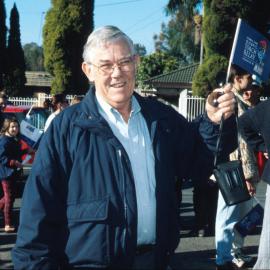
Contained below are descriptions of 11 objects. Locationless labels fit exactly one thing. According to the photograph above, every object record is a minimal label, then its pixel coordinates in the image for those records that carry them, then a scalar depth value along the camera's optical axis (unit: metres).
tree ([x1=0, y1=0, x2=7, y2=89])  31.25
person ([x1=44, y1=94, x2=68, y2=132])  8.91
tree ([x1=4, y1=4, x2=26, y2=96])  30.66
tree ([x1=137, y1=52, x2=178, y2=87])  41.03
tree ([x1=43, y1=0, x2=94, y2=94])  26.59
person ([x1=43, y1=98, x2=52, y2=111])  11.11
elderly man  2.56
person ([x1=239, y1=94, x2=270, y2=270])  4.30
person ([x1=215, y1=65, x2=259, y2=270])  5.15
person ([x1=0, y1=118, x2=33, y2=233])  7.59
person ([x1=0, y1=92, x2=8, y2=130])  10.22
